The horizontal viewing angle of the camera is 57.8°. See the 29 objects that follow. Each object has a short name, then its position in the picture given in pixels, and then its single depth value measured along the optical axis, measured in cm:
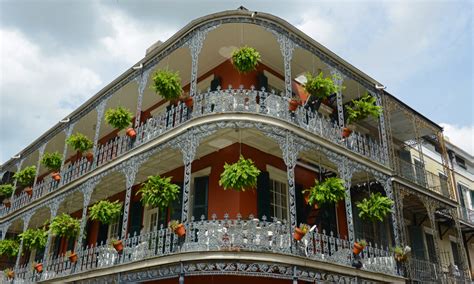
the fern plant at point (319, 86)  1145
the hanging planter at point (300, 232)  920
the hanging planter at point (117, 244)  1097
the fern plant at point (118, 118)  1303
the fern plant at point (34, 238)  1491
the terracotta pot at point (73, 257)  1262
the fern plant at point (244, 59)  1078
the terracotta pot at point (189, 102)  1105
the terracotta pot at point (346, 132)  1211
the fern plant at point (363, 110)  1285
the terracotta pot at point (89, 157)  1445
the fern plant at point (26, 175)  1852
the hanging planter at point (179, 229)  938
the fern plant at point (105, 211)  1202
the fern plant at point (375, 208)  1166
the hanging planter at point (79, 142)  1502
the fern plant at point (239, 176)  959
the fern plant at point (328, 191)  1054
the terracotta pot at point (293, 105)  1087
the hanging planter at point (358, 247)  1052
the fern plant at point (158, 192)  1045
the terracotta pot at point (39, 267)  1422
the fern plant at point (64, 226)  1330
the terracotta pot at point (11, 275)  1587
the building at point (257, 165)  947
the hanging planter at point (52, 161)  1672
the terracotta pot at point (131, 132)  1269
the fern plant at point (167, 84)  1144
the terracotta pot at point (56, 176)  1578
